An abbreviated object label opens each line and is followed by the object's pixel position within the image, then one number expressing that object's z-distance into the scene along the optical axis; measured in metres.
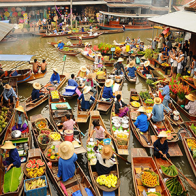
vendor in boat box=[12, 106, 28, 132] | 8.17
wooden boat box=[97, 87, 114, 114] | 10.20
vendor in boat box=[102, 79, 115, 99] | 10.46
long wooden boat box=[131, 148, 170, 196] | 6.03
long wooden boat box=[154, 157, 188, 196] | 6.92
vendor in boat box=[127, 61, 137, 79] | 13.53
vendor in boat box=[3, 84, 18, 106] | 10.11
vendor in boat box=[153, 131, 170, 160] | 6.91
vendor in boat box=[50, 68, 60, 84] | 12.53
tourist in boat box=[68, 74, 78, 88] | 11.42
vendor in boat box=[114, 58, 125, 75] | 13.69
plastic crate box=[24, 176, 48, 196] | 5.67
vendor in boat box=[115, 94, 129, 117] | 9.32
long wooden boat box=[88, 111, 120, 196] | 5.91
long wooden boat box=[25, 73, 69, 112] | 10.53
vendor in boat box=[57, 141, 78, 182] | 5.84
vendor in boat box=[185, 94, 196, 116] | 9.32
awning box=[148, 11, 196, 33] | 10.27
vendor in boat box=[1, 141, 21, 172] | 6.17
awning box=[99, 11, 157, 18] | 29.12
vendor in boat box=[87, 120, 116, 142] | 7.60
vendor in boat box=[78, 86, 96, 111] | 9.53
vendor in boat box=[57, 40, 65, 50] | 19.35
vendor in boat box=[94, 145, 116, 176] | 6.11
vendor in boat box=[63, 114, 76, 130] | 7.84
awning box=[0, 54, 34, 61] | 11.92
